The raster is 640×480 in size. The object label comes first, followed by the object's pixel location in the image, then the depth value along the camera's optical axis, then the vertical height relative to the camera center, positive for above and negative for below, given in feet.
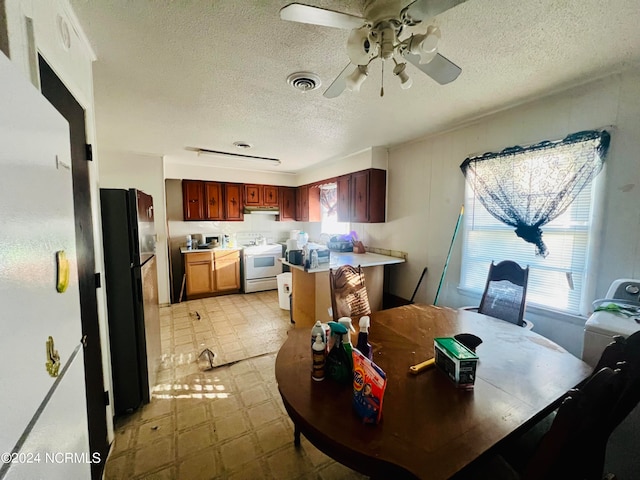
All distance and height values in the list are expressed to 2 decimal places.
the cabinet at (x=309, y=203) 16.29 +1.13
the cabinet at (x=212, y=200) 14.78 +1.17
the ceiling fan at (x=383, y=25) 3.33 +2.74
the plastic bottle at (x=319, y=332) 3.73 -1.66
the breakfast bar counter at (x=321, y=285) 9.69 -2.64
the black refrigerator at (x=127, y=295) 5.59 -1.75
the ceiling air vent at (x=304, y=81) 5.91 +3.37
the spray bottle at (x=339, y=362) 3.63 -2.04
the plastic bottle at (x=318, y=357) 3.65 -1.97
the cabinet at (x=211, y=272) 14.38 -3.07
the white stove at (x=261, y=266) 15.67 -2.93
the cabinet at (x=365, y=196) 11.82 +1.21
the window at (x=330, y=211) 15.28 +0.61
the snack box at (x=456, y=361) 3.56 -2.03
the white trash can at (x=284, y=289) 12.62 -3.47
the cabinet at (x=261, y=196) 16.52 +1.64
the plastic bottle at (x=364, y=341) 4.05 -1.93
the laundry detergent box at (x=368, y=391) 2.86 -1.98
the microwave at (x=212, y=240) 15.81 -1.29
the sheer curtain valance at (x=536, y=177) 6.36 +1.28
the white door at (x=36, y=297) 1.55 -0.58
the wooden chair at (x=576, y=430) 2.14 -1.81
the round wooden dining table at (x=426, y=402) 2.60 -2.33
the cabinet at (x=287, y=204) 17.87 +1.17
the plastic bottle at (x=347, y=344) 3.64 -1.77
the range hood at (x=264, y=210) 16.39 +0.66
